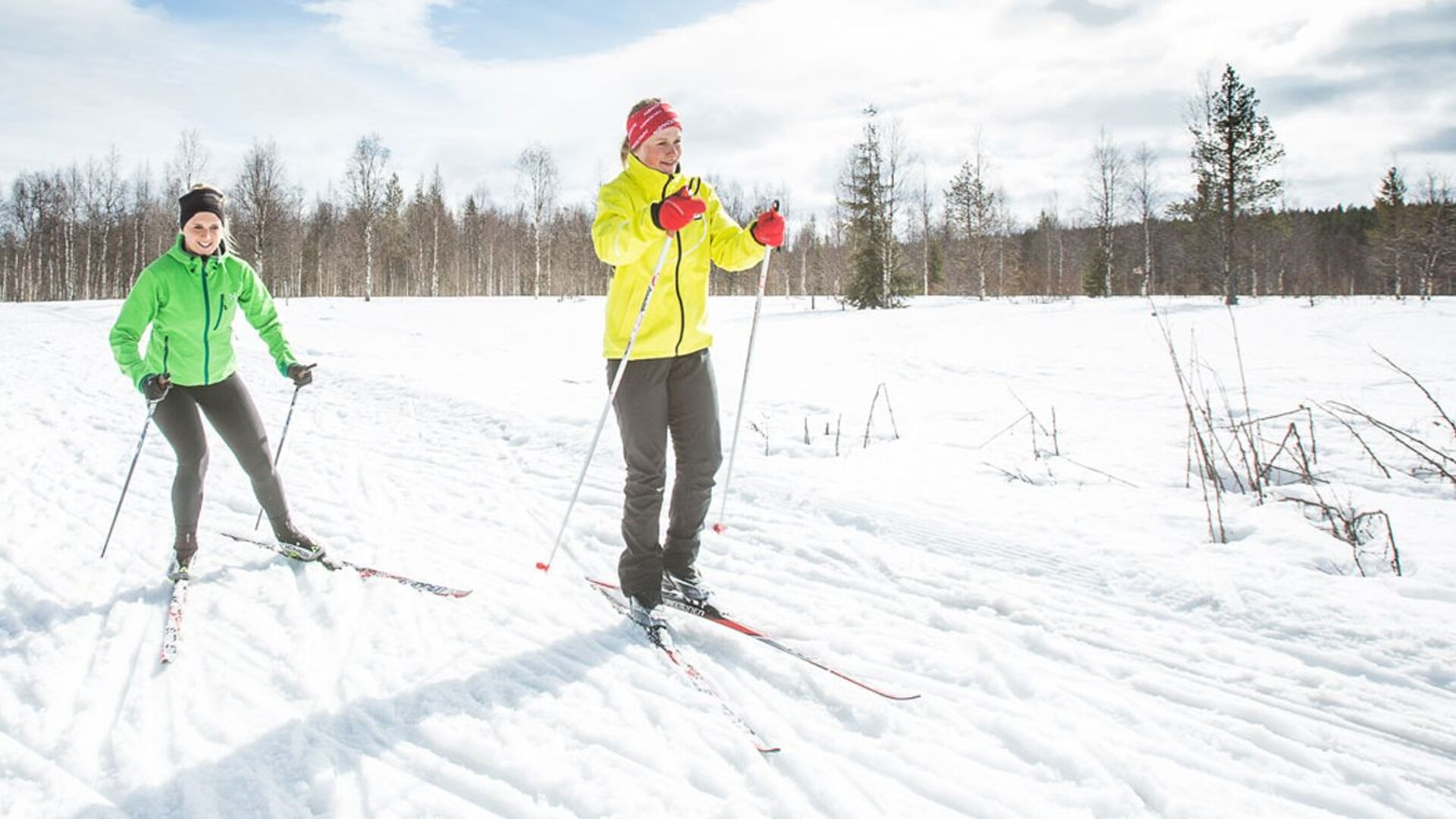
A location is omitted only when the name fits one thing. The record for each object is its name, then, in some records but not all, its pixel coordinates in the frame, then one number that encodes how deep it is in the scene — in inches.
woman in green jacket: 131.4
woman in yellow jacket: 116.7
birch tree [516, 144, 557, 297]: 1498.5
